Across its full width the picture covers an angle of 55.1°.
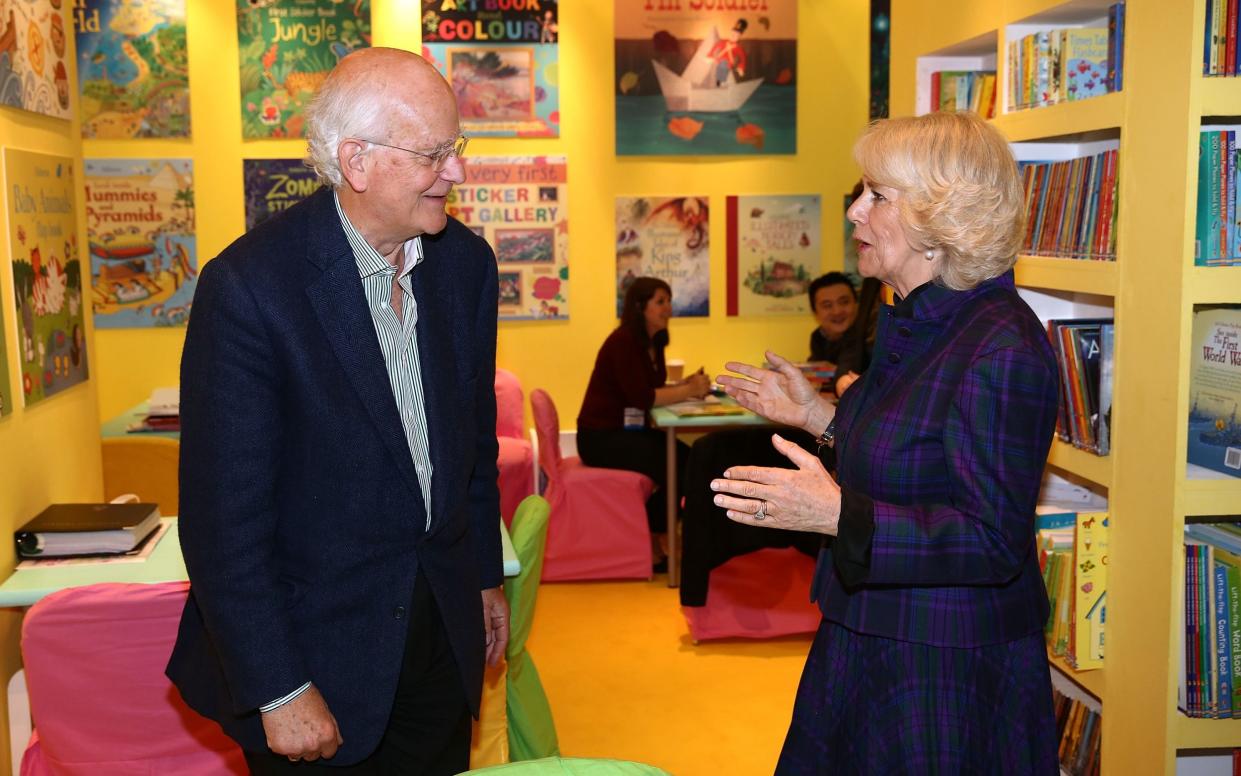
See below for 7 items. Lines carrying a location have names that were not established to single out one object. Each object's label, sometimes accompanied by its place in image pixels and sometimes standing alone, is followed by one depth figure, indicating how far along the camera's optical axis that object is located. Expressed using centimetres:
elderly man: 182
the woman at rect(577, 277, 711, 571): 623
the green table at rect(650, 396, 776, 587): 584
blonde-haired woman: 187
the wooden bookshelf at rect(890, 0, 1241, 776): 269
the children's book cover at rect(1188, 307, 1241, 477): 276
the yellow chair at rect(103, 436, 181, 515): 454
